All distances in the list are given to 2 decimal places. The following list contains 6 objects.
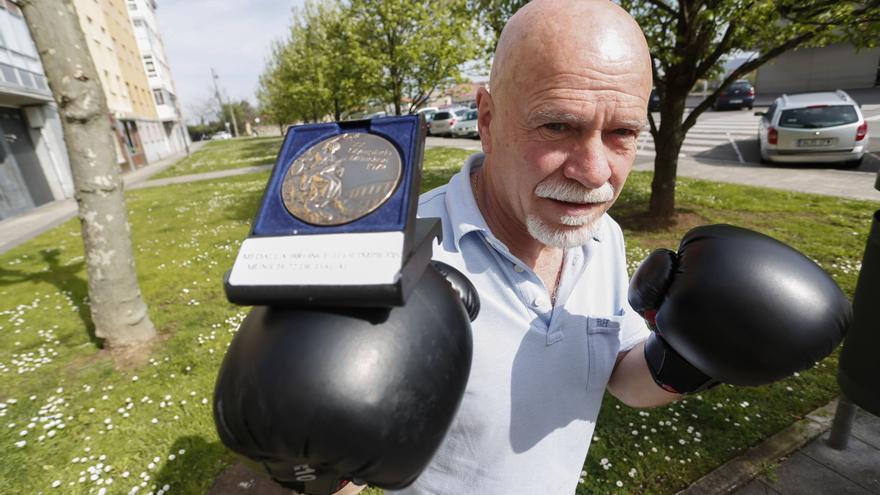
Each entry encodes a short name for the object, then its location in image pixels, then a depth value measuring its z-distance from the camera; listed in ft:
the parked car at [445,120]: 87.51
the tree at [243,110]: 255.70
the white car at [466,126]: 80.48
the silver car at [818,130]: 30.96
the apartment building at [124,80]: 80.33
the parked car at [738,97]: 80.23
